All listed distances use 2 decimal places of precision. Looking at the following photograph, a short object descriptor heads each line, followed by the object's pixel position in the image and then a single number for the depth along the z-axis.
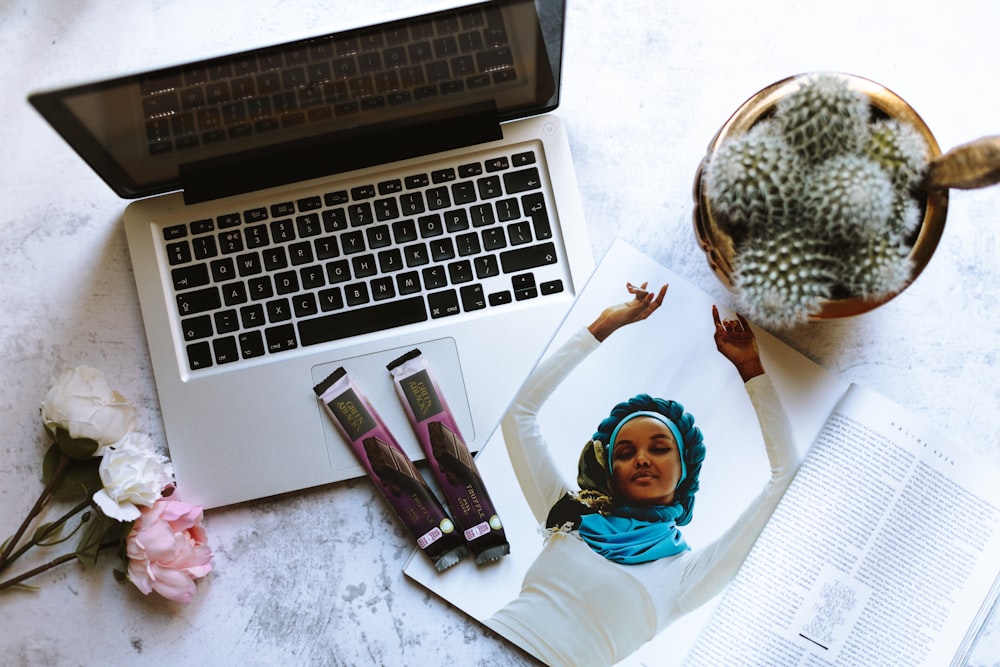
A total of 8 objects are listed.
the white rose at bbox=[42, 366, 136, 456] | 0.65
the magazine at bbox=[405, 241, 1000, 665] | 0.66
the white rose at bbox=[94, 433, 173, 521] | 0.63
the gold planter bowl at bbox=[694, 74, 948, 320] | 0.53
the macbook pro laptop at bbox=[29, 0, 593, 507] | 0.67
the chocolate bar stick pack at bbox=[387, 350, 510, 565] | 0.67
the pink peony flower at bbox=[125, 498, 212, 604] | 0.63
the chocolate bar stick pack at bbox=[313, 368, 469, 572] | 0.67
